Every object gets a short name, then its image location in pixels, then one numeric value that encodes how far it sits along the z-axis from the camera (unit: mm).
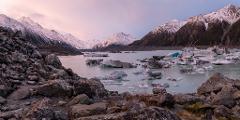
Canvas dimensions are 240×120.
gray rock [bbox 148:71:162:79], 16234
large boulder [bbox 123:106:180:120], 3413
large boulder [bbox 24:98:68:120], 3930
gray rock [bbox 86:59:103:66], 27799
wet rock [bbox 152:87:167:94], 6769
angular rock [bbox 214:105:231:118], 5133
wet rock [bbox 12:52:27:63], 7023
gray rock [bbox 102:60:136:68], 23914
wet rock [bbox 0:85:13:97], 5671
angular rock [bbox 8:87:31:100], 5647
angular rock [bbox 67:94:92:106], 5151
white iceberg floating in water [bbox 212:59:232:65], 23835
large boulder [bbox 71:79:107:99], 6007
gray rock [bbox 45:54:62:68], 7946
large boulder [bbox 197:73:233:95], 7617
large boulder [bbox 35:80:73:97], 5756
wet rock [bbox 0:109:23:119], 4399
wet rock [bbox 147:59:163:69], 23195
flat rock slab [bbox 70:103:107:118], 4409
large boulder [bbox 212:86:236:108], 6175
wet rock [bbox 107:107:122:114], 4293
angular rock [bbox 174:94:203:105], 5713
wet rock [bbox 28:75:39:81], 6562
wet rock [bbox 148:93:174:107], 5344
